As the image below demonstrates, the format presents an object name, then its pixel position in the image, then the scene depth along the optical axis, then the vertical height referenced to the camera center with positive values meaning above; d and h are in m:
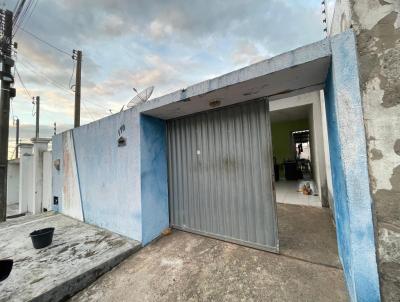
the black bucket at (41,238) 2.88 -1.22
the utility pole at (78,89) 7.39 +3.46
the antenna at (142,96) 3.66 +1.49
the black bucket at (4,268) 1.32 -0.78
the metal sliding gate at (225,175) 2.50 -0.27
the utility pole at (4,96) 5.59 +2.48
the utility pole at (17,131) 20.08 +4.64
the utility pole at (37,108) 14.24 +5.16
